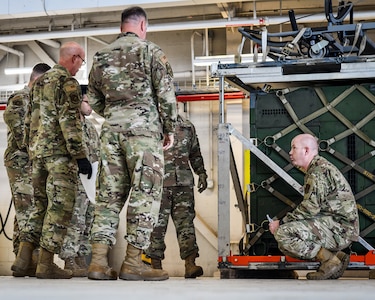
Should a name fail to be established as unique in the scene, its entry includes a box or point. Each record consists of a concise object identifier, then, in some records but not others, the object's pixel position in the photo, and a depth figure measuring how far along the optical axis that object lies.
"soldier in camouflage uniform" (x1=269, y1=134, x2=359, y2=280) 5.89
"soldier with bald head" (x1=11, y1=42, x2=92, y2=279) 5.82
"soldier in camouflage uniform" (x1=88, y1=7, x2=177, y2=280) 5.18
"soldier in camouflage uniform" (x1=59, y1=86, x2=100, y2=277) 6.45
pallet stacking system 6.32
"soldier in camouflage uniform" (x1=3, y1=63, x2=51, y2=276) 7.70
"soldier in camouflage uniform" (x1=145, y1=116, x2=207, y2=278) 8.08
